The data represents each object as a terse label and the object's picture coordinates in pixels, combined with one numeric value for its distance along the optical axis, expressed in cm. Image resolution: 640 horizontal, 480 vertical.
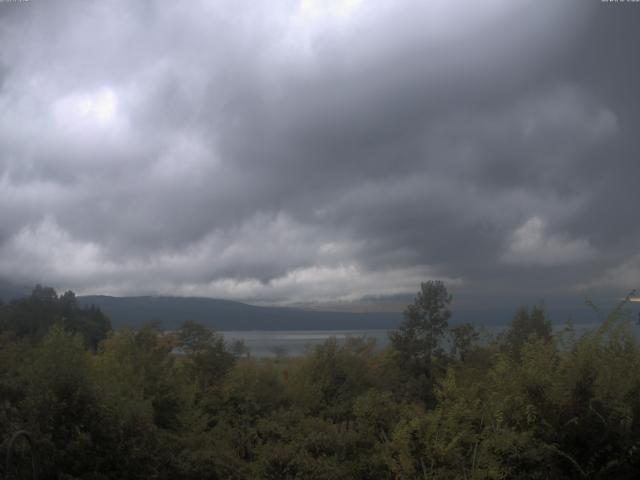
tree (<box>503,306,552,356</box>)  1740
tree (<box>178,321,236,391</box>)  2553
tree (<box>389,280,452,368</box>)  2880
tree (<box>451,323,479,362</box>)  2726
